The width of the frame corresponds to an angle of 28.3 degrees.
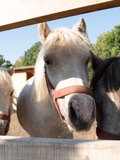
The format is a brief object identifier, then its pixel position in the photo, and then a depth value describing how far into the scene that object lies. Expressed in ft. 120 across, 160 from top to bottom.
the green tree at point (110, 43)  99.50
